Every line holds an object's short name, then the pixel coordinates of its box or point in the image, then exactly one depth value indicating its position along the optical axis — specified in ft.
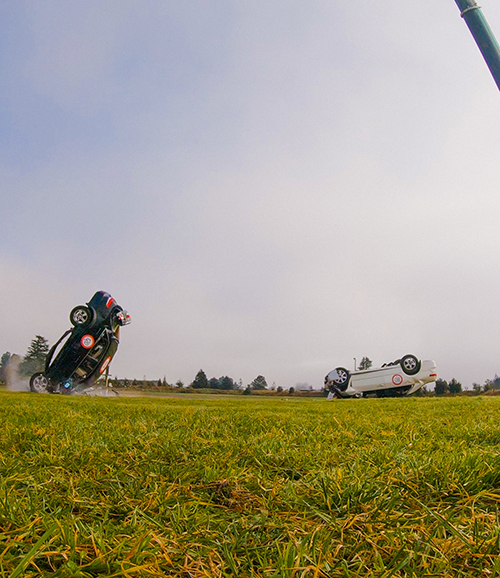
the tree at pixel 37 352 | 217.97
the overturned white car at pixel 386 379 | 83.97
